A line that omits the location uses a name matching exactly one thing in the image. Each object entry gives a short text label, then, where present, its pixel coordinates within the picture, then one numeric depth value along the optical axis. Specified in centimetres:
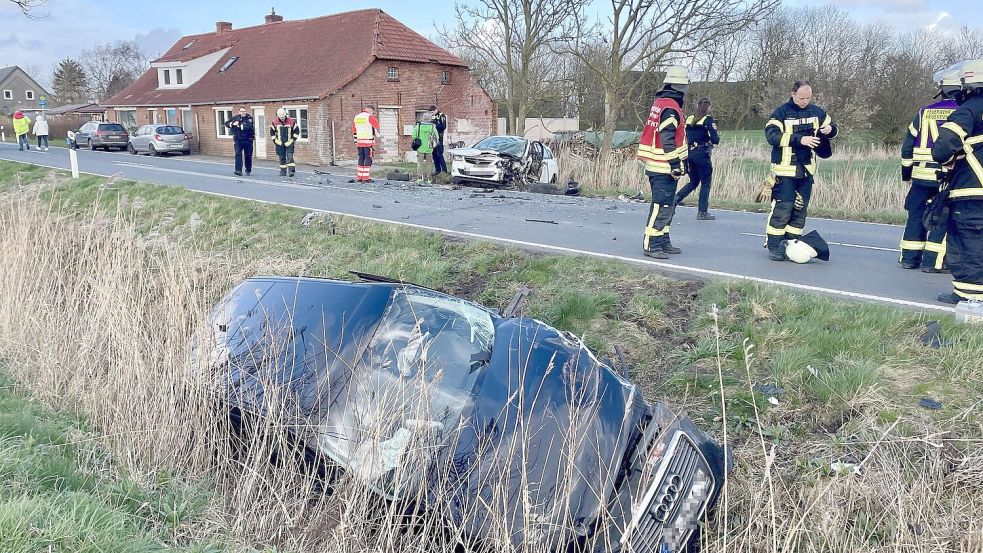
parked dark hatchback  3253
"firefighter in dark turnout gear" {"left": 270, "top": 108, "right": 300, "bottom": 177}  1828
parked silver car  2973
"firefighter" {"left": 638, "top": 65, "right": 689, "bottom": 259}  757
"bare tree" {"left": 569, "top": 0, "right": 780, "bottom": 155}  2070
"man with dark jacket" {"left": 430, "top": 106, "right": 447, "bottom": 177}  1761
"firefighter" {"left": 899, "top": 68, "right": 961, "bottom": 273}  732
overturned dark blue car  297
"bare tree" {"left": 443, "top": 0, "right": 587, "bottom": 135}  2517
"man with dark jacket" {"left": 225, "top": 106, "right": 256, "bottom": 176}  1839
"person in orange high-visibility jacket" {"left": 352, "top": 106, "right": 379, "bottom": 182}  1683
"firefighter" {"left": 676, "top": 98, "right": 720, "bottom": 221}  1079
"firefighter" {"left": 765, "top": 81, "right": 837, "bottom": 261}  725
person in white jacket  3100
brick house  2716
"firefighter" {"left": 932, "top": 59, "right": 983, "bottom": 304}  583
